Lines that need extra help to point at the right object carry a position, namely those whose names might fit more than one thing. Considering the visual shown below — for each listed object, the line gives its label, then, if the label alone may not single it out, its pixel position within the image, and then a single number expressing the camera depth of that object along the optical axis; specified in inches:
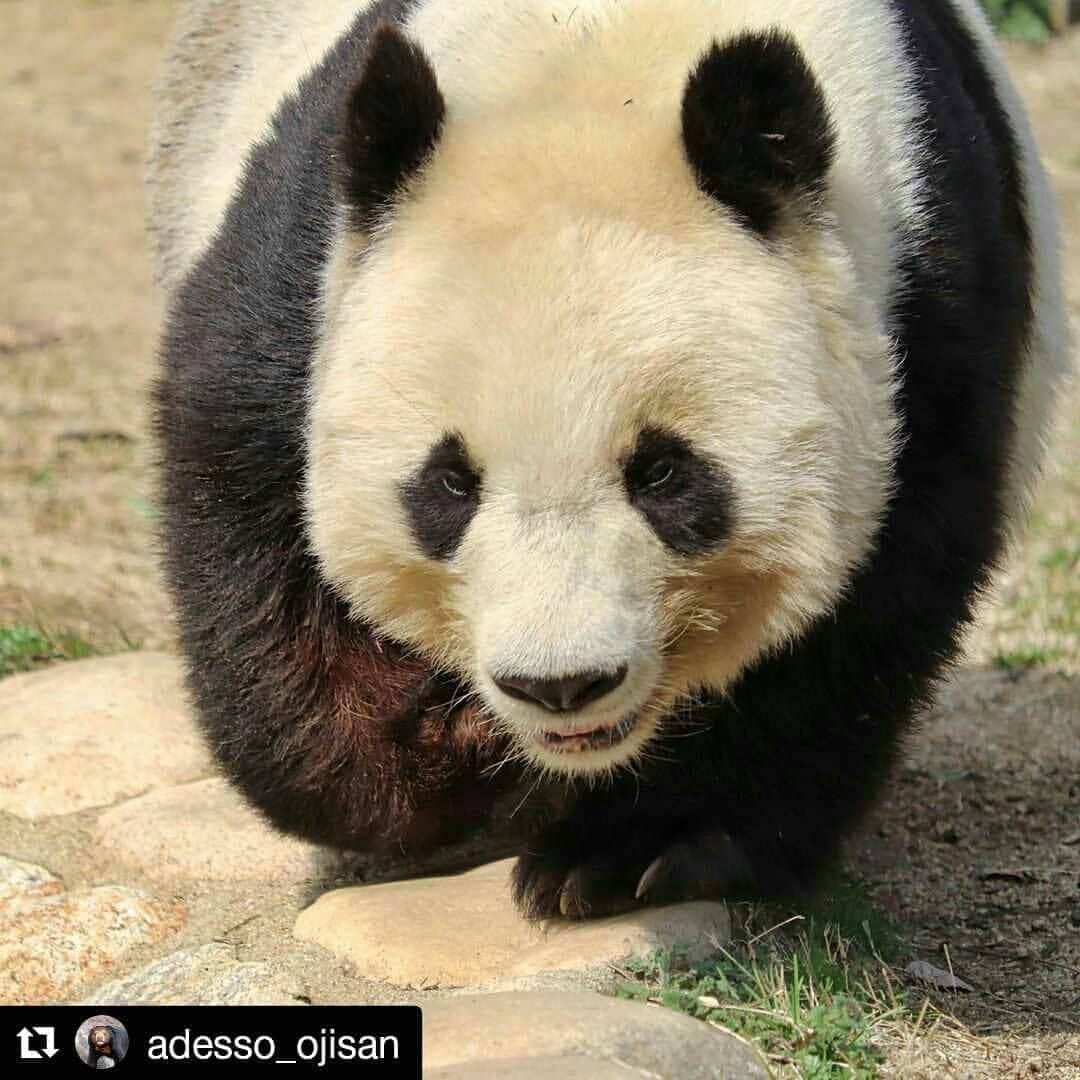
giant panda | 218.2
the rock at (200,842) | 302.2
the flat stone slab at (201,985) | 242.4
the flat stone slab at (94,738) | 325.7
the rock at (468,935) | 252.4
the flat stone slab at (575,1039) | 207.0
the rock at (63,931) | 261.7
